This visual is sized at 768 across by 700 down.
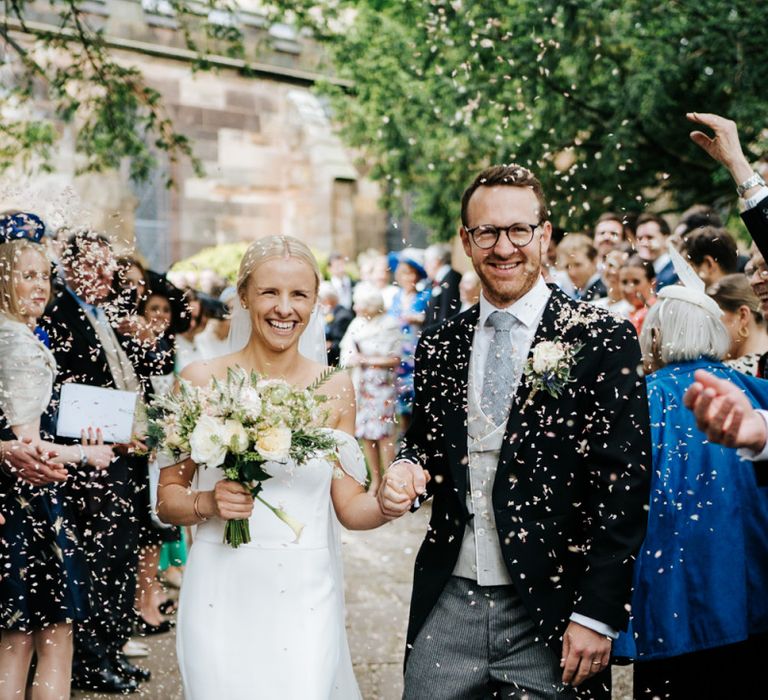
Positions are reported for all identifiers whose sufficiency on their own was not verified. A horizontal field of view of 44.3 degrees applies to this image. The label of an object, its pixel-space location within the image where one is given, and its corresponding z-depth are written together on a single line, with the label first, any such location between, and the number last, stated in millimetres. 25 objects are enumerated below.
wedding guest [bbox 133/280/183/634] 5918
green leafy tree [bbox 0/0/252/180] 7625
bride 3375
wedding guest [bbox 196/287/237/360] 7883
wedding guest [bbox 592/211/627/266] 6711
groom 2912
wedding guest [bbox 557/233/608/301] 7031
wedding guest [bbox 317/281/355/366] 12609
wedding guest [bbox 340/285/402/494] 10000
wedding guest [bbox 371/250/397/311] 11130
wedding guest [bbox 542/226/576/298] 7211
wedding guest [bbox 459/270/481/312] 9891
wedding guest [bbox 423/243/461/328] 10055
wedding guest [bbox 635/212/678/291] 6268
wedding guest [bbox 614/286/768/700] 3479
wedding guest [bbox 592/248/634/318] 6038
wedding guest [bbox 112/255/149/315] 5531
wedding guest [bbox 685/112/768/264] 3348
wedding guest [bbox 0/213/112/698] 4117
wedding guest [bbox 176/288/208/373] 7410
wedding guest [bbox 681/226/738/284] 5266
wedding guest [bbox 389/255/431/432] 10109
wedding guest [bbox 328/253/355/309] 15031
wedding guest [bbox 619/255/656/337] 5910
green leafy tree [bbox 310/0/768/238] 7824
